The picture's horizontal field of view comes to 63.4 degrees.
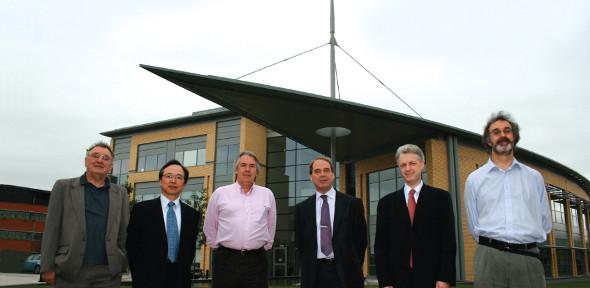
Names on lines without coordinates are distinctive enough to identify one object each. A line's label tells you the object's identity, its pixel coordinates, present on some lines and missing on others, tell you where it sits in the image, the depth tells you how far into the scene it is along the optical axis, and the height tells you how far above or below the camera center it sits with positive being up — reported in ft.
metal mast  66.28 +26.17
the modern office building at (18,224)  156.46 +7.62
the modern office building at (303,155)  56.80 +16.42
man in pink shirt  15.66 +0.75
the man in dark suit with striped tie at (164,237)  15.76 +0.39
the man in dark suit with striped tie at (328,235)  15.46 +0.52
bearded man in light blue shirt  13.01 +1.10
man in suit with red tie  13.91 +0.52
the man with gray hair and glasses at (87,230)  14.79 +0.56
